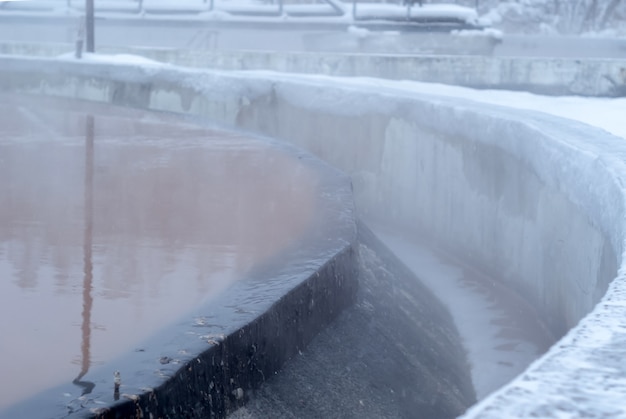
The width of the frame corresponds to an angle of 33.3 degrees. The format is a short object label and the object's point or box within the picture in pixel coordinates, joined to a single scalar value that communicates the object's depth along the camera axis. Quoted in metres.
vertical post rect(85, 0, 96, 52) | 15.91
